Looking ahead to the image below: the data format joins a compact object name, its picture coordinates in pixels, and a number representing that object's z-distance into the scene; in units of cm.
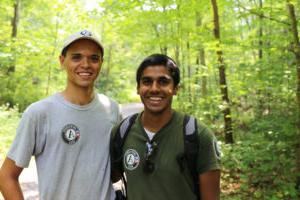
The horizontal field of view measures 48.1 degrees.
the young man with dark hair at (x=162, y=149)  223
